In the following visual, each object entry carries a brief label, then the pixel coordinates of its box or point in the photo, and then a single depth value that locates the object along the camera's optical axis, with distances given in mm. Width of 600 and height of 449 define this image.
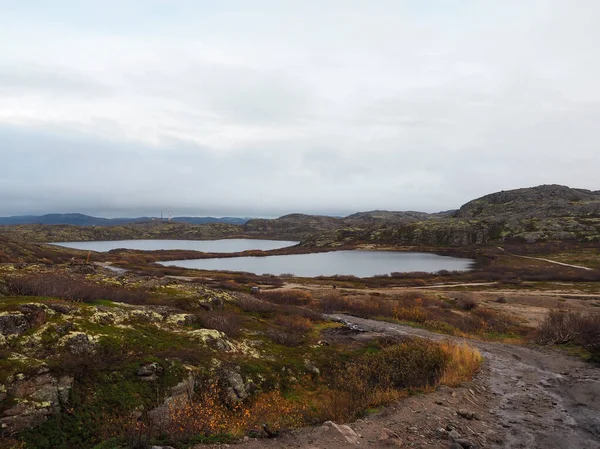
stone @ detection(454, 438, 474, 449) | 8745
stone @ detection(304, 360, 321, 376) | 14236
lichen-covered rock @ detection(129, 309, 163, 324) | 14235
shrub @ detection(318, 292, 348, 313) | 36031
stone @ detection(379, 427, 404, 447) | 8531
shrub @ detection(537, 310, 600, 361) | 19281
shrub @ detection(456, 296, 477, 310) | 38719
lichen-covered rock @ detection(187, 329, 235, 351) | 13773
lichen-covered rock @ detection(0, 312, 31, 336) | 9914
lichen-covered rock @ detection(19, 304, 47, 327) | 10633
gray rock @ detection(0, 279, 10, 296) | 14203
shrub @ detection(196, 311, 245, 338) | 16116
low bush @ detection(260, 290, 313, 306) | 39656
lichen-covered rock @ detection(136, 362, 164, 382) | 10016
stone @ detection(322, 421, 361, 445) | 8430
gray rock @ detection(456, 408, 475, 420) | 10633
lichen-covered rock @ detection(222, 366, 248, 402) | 11173
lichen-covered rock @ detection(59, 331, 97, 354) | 10148
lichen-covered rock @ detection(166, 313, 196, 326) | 15352
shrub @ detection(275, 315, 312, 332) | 21512
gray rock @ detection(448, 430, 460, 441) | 9022
